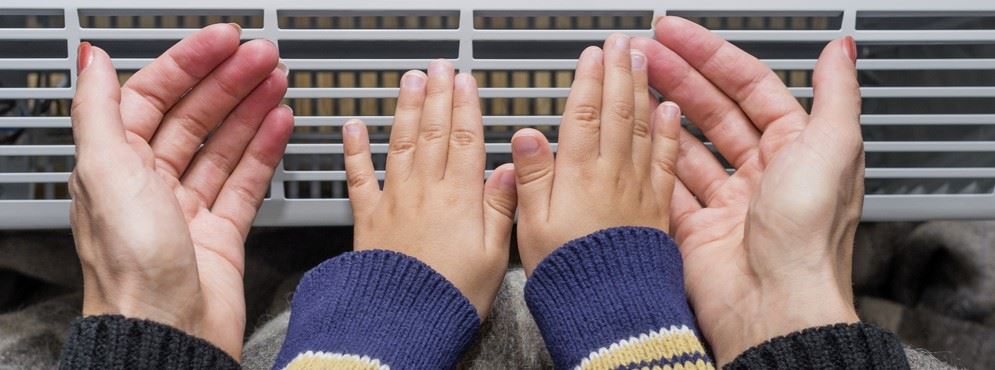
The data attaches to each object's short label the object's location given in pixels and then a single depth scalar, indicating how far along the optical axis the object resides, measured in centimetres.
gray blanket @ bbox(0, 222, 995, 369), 70
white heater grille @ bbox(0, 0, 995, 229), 56
